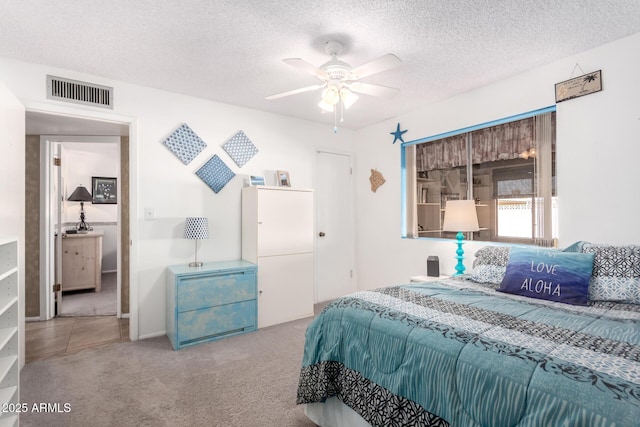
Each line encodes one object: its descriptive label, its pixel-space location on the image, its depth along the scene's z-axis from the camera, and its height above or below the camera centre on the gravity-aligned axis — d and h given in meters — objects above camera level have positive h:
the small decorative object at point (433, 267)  3.37 -0.58
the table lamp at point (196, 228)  3.10 -0.15
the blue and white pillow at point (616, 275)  1.89 -0.39
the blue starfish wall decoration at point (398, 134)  4.05 +0.99
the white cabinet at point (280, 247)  3.43 -0.39
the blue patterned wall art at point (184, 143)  3.31 +0.73
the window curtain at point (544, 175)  2.82 +0.32
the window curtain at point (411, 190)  4.03 +0.27
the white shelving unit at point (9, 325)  1.72 -0.64
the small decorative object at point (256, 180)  3.69 +0.38
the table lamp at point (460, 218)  3.00 -0.06
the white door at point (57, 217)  3.79 -0.04
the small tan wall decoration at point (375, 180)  4.31 +0.44
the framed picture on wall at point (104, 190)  5.96 +0.44
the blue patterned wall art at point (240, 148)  3.65 +0.75
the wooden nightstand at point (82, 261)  4.74 -0.72
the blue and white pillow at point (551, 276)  1.94 -0.41
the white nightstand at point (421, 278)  3.21 -0.68
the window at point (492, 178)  2.87 +0.35
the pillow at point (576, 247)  2.29 -0.26
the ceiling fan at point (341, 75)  2.06 +0.95
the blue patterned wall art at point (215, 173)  3.50 +0.44
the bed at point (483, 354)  1.01 -0.54
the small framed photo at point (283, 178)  3.89 +0.42
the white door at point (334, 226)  4.38 -0.20
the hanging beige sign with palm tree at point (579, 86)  2.46 +0.99
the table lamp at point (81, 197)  5.60 +0.29
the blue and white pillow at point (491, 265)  2.38 -0.41
